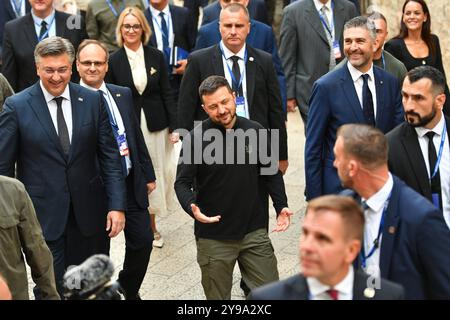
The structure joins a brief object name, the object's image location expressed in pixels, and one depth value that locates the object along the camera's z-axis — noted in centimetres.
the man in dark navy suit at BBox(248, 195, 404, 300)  758
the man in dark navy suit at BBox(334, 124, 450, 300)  923
